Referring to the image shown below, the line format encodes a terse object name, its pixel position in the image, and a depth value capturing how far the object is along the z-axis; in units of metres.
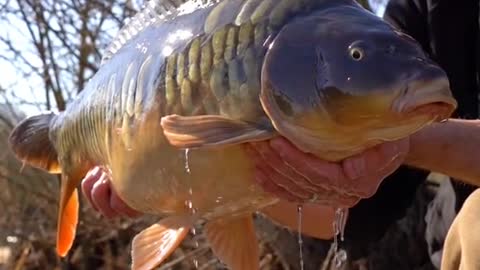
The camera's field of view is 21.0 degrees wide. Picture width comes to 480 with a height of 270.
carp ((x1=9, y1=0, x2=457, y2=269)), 1.21
